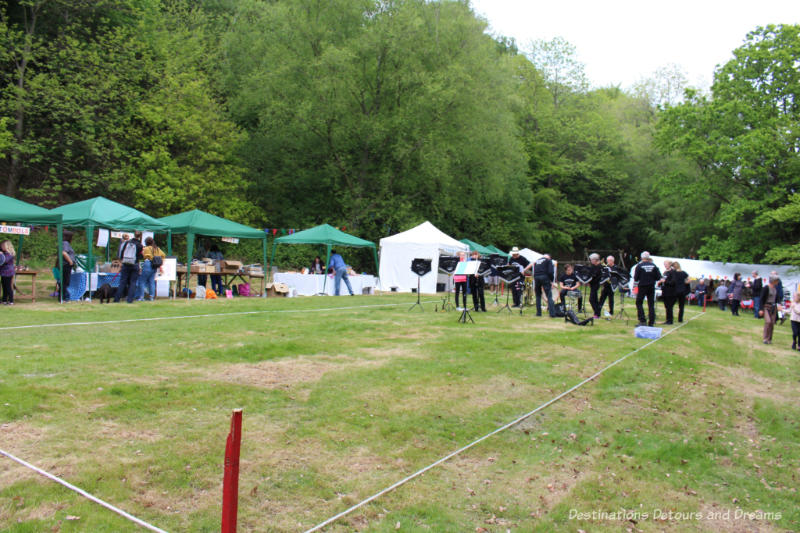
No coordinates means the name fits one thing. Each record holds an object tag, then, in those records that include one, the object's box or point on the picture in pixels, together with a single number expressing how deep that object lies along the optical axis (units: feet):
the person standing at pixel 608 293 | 45.97
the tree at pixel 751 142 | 84.74
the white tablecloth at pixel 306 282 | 62.08
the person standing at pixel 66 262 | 42.63
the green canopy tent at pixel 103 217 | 43.89
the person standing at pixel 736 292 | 71.26
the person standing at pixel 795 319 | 37.42
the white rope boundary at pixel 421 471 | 10.80
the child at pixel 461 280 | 44.01
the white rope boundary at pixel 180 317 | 29.40
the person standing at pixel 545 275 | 44.08
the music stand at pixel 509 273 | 43.67
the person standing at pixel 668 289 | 44.83
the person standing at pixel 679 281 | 44.80
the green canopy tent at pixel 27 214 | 38.73
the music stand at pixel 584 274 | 40.78
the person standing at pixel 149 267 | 45.14
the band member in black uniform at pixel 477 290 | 45.65
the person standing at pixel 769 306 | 39.42
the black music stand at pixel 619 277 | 44.50
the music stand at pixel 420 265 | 42.07
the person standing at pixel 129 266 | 42.29
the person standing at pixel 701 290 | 80.62
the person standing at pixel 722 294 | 78.74
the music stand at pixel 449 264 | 43.01
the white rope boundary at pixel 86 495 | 10.20
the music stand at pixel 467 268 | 42.04
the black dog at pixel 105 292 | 43.16
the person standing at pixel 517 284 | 45.72
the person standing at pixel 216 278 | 56.49
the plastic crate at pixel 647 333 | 35.42
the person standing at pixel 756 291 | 63.52
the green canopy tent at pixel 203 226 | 50.70
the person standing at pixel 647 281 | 41.11
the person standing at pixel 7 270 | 38.63
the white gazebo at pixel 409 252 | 71.72
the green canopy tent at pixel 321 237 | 61.00
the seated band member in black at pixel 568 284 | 41.93
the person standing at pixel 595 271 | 42.36
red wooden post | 7.55
